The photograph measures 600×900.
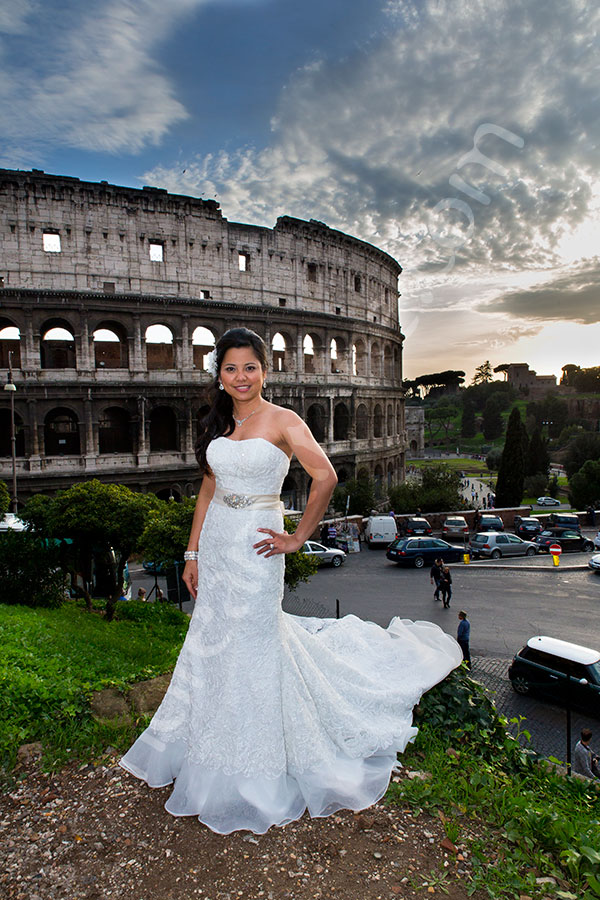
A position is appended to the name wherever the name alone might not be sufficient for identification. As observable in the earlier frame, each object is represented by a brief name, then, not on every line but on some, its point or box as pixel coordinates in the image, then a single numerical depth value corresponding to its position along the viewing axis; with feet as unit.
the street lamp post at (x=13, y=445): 65.98
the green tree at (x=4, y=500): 42.78
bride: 10.48
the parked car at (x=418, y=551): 68.80
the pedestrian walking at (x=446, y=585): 51.03
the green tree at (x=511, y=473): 115.65
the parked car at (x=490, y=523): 89.51
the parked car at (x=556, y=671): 29.48
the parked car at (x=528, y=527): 89.04
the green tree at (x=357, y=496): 93.56
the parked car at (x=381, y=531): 80.84
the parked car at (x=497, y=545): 74.95
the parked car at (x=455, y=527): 85.15
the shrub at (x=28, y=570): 35.68
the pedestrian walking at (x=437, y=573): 52.63
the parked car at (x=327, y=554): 68.47
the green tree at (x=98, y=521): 36.78
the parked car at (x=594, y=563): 67.05
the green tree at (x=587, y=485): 116.37
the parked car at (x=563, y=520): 89.11
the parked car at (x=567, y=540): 80.48
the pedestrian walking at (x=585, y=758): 21.33
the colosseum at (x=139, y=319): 78.54
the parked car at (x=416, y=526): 85.30
